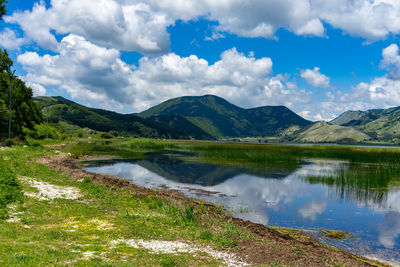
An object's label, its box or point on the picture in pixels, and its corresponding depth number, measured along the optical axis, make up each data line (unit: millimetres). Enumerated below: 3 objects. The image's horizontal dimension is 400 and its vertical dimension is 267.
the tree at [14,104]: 70812
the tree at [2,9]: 43219
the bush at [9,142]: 61888
